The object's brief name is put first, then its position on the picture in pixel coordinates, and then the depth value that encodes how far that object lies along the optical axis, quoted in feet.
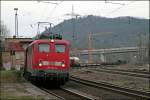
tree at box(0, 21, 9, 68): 246.47
